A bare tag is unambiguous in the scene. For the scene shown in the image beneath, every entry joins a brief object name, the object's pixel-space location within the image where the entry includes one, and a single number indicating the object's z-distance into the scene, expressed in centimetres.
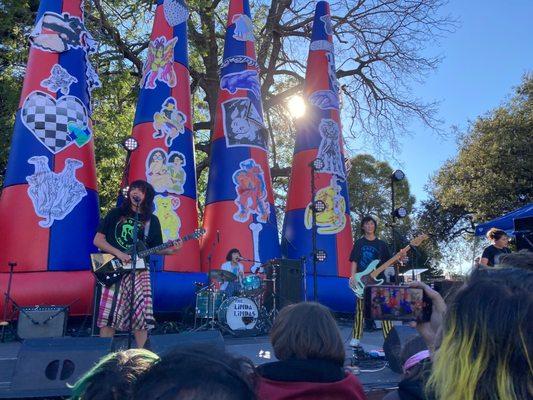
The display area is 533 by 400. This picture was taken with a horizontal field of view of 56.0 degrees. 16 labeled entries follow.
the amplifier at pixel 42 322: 704
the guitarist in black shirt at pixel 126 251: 493
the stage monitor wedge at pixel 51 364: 400
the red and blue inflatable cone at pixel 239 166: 1049
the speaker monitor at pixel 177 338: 430
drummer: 923
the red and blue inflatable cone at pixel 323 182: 1113
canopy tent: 956
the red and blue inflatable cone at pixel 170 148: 959
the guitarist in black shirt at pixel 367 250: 702
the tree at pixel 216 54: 1264
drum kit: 880
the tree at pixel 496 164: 2169
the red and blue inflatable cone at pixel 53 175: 845
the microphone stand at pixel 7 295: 786
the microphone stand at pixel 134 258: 480
